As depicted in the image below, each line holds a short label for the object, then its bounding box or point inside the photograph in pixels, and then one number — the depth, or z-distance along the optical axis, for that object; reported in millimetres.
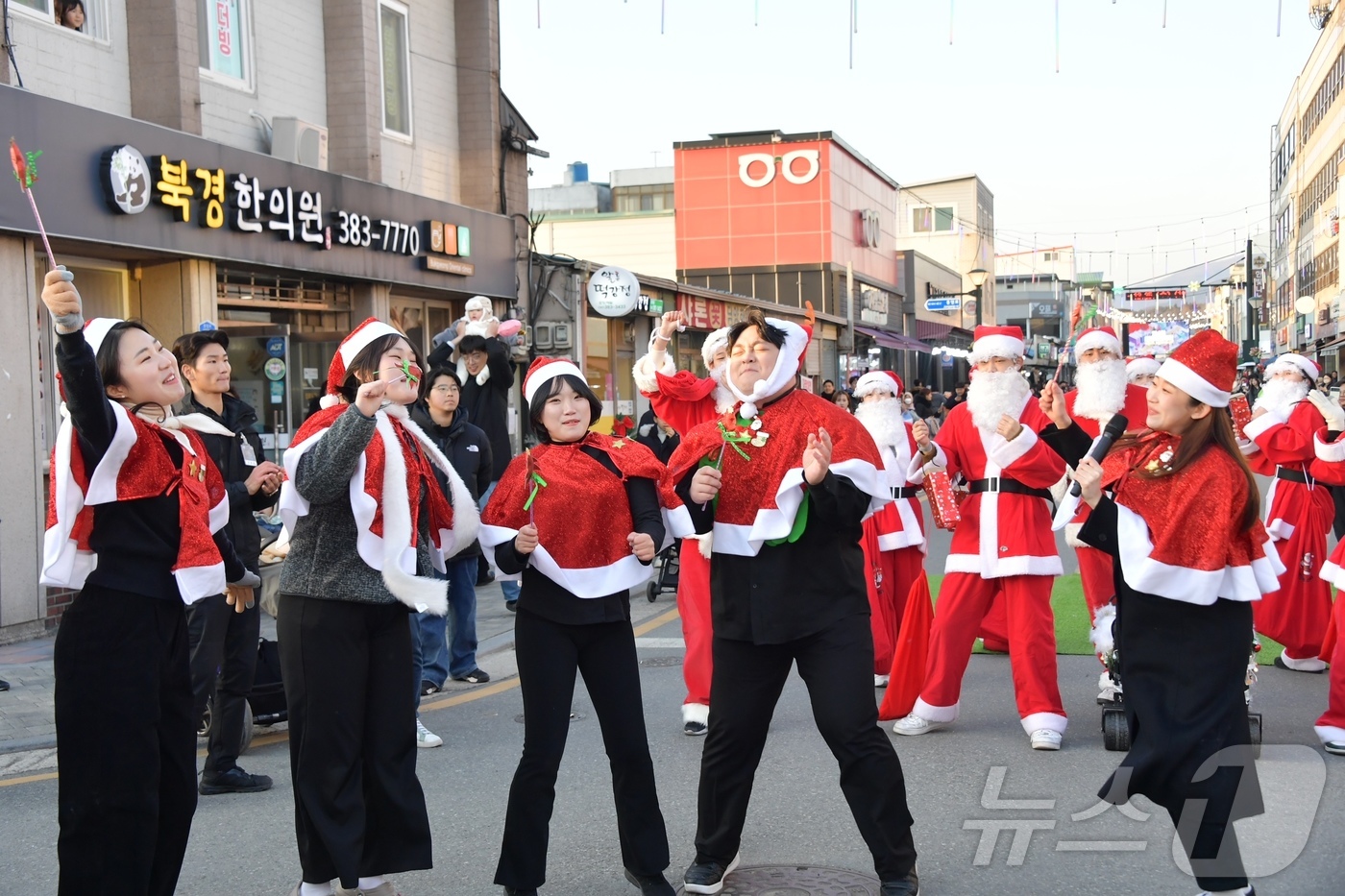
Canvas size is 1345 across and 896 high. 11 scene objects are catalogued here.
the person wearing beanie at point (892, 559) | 7715
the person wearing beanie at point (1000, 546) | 6277
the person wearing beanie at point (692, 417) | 6613
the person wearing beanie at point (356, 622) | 4168
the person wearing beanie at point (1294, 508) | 7922
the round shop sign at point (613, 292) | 17625
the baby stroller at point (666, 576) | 11156
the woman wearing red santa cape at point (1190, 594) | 4102
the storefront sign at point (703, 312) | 22141
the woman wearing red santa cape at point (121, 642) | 3789
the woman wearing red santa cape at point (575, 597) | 4340
